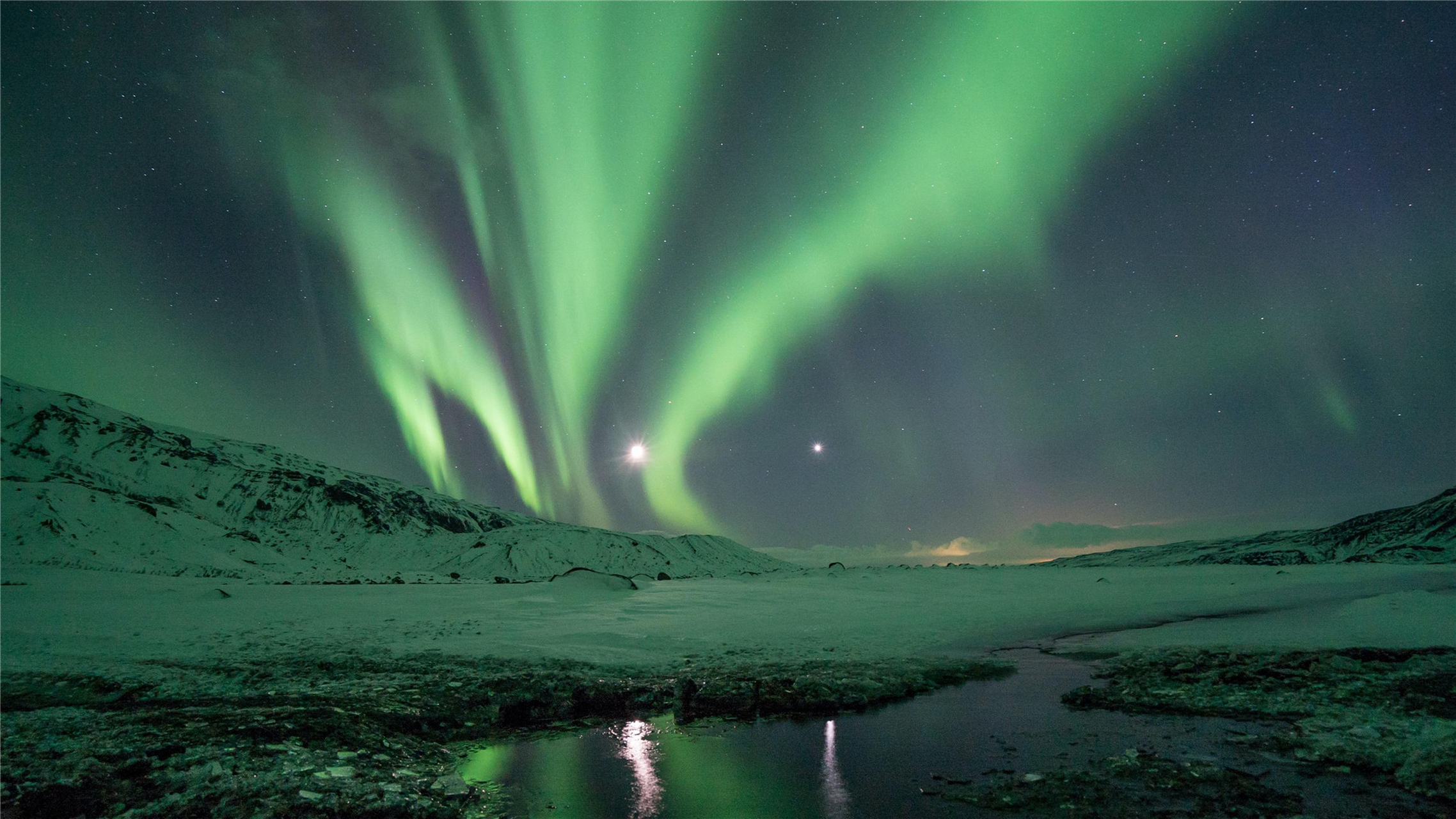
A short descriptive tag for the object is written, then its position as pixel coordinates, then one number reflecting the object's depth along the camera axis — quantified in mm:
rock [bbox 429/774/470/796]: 5461
